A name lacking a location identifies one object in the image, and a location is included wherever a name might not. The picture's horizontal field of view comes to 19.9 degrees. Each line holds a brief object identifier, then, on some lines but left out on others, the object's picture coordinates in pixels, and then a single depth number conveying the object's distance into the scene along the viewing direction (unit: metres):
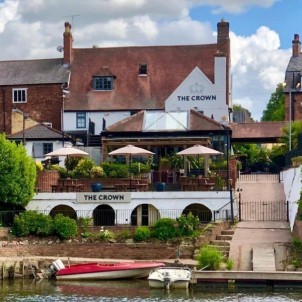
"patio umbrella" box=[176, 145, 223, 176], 51.66
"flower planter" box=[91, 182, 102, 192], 51.06
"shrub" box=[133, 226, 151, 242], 45.59
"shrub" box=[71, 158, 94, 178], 53.88
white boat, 38.81
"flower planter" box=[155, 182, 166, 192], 51.12
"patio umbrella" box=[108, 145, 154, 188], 53.25
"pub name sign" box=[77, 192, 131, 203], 50.38
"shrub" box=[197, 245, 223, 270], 40.50
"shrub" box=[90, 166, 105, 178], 53.28
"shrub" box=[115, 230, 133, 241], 46.16
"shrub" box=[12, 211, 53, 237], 46.78
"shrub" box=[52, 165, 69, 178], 54.12
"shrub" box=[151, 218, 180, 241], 45.59
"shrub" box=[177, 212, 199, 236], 45.75
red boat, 41.09
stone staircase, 43.65
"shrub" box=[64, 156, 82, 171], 56.30
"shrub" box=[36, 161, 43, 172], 52.72
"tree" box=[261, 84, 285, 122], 102.19
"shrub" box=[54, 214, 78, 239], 46.53
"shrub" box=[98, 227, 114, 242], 45.96
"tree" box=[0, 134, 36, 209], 48.94
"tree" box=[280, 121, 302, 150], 65.19
